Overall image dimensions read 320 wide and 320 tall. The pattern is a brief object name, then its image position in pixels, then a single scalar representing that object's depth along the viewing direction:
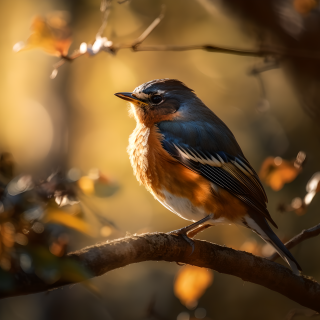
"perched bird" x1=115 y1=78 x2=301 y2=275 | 6.60
